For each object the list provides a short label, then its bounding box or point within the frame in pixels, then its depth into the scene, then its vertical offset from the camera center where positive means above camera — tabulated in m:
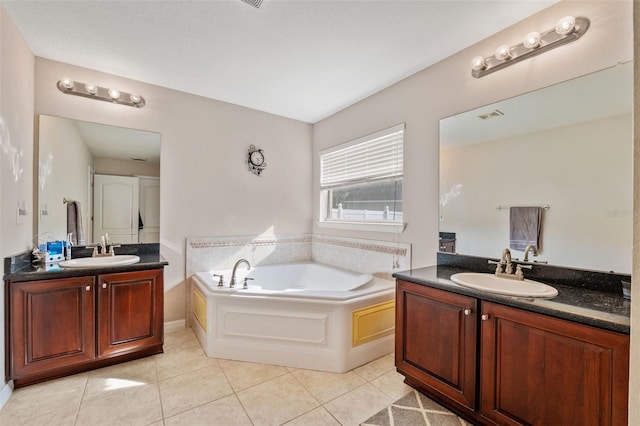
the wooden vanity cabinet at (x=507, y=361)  1.20 -0.75
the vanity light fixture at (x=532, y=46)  1.68 +1.05
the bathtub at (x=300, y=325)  2.26 -0.93
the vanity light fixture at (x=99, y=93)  2.51 +1.06
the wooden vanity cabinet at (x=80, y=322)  1.97 -0.83
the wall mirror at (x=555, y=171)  1.59 +0.26
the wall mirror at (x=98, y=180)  2.47 +0.28
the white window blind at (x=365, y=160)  2.87 +0.58
